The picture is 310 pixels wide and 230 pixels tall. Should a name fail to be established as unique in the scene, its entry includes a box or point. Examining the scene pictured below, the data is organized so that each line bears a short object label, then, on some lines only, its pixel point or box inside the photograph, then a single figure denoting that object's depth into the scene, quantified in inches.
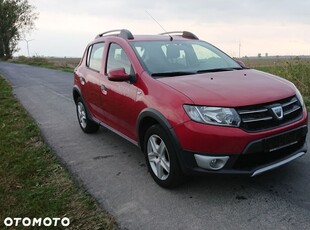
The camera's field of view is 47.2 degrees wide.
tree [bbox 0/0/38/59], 2139.5
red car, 135.9
